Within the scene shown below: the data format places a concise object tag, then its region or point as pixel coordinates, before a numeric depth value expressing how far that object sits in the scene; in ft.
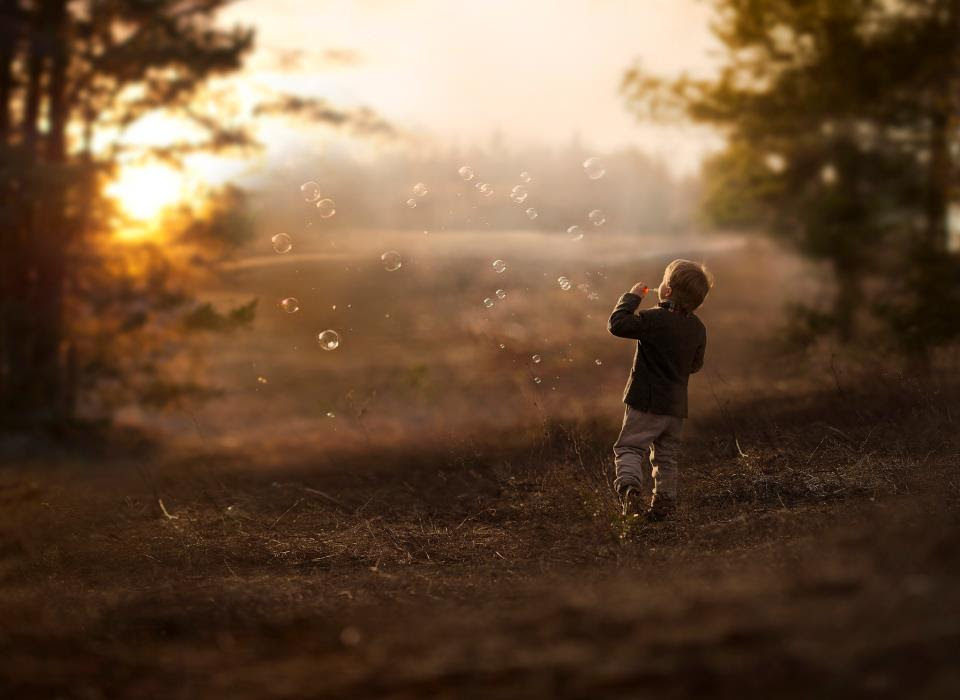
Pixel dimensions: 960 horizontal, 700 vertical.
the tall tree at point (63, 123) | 56.80
